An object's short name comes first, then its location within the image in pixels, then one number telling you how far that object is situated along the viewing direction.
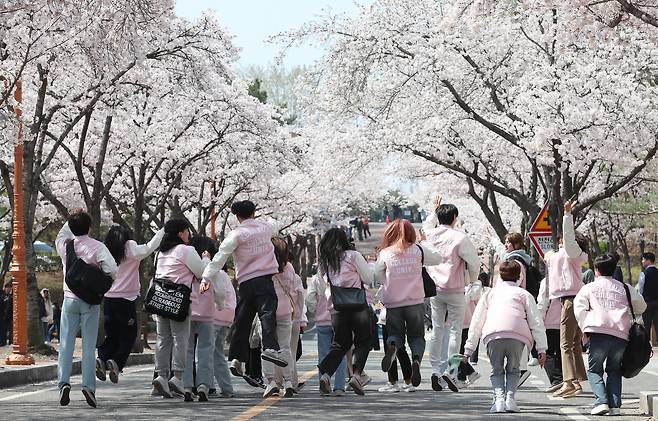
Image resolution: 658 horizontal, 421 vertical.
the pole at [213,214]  43.17
